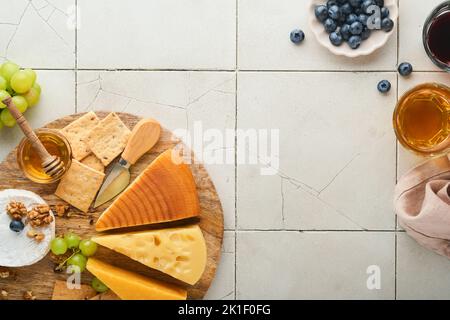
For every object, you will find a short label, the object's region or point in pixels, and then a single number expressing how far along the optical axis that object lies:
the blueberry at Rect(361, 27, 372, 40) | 1.46
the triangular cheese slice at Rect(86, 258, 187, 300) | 1.42
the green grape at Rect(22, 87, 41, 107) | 1.45
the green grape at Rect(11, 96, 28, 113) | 1.42
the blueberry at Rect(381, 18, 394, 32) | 1.45
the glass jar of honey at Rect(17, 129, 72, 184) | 1.42
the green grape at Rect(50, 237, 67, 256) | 1.41
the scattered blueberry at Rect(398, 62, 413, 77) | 1.49
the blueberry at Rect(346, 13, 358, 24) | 1.45
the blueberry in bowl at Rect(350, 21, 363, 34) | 1.43
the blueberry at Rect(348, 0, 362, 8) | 1.44
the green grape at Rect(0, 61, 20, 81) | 1.41
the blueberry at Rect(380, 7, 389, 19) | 1.45
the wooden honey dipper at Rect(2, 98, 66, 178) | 1.37
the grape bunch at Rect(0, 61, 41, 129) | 1.40
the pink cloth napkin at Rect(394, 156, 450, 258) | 1.40
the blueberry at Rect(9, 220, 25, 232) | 1.39
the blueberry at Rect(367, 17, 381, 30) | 1.45
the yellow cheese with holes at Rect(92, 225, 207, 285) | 1.42
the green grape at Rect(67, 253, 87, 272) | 1.43
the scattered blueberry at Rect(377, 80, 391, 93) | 1.49
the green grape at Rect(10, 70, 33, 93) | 1.40
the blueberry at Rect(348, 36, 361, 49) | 1.45
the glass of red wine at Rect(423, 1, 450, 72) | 1.42
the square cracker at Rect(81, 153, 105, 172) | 1.45
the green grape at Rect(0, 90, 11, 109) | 1.35
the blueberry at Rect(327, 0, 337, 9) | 1.46
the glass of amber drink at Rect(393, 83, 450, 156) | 1.42
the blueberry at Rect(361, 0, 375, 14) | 1.44
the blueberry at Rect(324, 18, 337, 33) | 1.45
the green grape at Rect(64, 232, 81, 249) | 1.43
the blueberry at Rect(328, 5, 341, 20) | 1.44
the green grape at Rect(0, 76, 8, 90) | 1.39
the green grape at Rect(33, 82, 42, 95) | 1.48
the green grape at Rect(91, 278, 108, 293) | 1.44
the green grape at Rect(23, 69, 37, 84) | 1.42
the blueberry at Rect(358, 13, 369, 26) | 1.45
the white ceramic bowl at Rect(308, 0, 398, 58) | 1.47
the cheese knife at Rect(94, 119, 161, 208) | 1.44
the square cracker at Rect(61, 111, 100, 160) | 1.45
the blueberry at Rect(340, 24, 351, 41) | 1.45
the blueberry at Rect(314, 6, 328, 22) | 1.45
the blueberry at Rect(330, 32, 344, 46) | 1.46
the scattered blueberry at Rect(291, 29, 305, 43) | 1.49
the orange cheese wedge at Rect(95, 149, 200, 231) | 1.43
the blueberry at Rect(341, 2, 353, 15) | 1.45
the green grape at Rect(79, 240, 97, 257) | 1.43
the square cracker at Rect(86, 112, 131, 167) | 1.45
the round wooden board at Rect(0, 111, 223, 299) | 1.46
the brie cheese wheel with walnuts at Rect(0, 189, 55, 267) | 1.42
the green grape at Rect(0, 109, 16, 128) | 1.43
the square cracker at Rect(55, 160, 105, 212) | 1.44
